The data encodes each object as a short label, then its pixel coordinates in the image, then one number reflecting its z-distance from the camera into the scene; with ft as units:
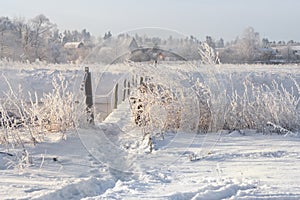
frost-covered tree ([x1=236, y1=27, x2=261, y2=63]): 232.24
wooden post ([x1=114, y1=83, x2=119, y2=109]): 61.34
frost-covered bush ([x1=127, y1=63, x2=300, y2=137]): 52.90
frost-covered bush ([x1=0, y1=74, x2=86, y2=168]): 42.14
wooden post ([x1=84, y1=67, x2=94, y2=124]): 56.95
